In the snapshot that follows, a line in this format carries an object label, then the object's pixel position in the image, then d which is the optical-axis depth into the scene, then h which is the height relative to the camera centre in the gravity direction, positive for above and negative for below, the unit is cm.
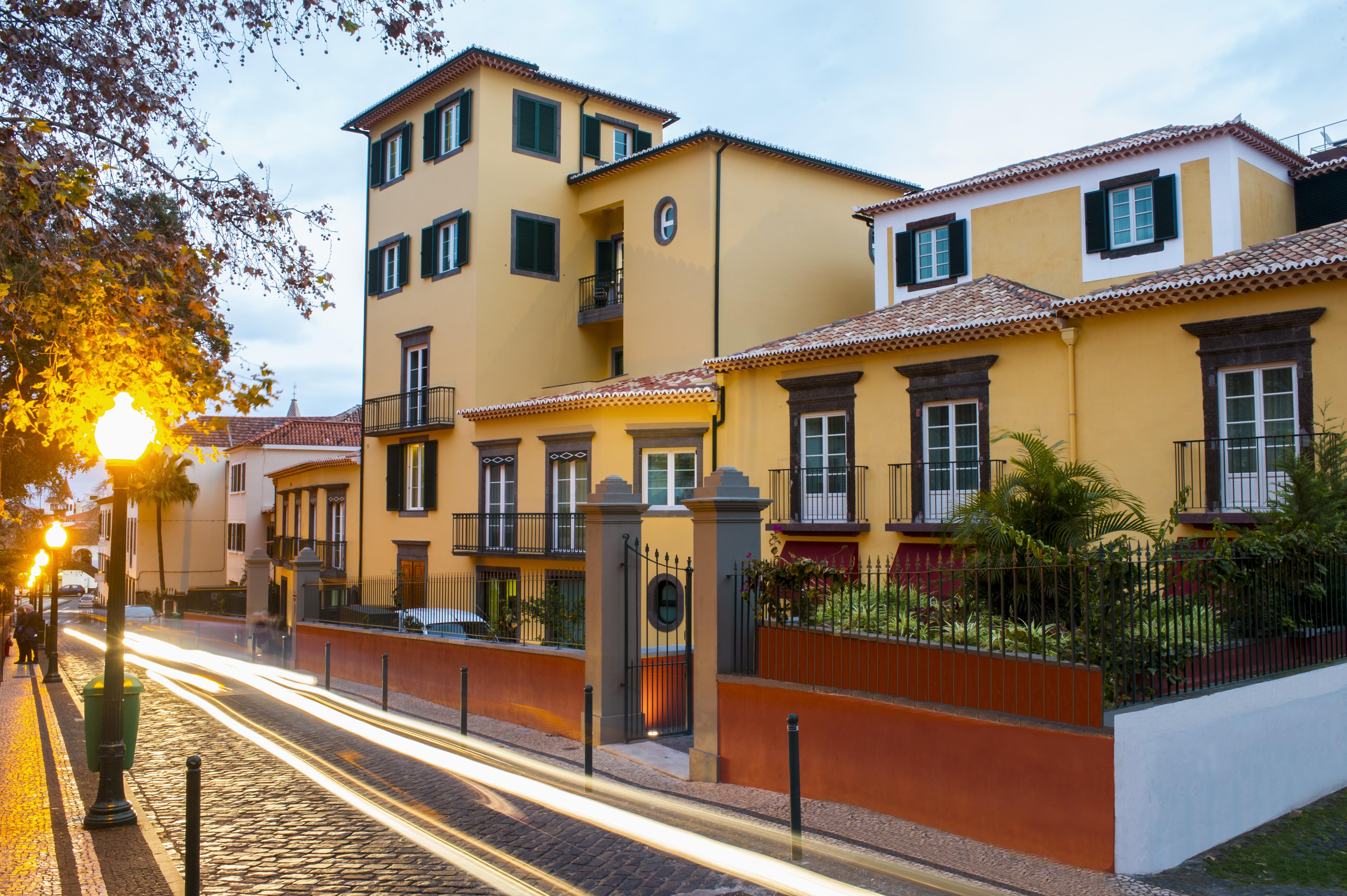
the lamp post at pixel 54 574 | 2008 -129
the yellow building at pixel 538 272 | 2408 +618
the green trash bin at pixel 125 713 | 926 -188
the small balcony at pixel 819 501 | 1883 +11
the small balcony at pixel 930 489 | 1720 +29
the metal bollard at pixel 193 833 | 630 -201
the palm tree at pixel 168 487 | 5275 +129
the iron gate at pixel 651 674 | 1262 -212
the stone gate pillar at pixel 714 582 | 1052 -80
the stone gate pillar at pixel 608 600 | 1249 -115
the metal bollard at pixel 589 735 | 1028 -234
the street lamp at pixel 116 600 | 848 -75
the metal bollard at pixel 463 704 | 1312 -263
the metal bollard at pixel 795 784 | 750 -209
